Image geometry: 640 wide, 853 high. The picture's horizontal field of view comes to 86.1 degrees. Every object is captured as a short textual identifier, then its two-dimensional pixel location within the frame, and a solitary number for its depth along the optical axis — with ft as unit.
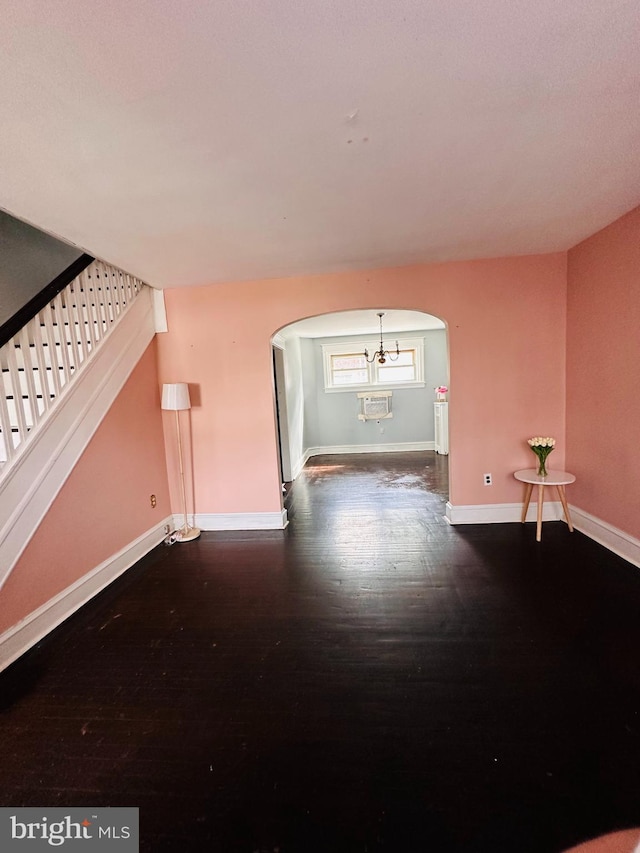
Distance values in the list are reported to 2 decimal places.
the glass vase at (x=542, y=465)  9.48
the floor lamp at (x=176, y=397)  10.34
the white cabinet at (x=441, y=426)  19.86
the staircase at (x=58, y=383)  6.44
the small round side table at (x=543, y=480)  9.01
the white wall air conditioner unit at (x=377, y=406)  21.62
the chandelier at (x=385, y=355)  21.02
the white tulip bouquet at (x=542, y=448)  9.44
